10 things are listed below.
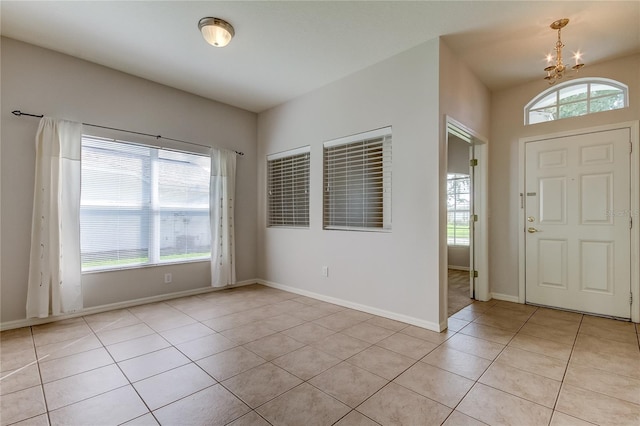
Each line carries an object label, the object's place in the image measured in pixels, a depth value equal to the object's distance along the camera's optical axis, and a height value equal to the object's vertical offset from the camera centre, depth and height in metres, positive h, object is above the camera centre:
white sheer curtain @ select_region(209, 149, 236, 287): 4.32 -0.05
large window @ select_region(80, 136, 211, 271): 3.38 +0.11
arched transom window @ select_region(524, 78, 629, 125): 3.24 +1.35
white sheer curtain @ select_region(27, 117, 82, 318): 2.94 -0.10
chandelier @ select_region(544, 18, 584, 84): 2.54 +1.44
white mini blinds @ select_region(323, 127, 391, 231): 3.37 +0.39
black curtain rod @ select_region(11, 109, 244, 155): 2.92 +1.03
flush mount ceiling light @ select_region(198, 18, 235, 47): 2.58 +1.66
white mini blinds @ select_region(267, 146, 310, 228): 4.30 +0.39
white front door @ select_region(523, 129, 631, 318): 3.14 -0.11
